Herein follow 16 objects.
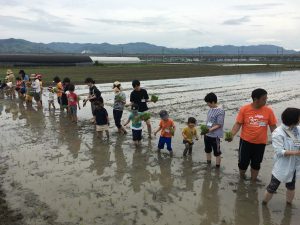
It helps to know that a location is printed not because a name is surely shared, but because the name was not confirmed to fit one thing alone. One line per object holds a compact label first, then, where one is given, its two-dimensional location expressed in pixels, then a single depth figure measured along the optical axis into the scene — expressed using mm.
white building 54507
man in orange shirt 4904
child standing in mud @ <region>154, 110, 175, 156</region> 6615
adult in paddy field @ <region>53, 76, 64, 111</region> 11120
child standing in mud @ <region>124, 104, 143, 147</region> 7175
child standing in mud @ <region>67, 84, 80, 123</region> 9449
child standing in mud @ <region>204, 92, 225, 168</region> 5658
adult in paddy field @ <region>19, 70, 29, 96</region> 13989
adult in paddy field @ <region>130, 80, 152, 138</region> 7555
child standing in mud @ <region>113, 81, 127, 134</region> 8127
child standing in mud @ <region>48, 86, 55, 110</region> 11516
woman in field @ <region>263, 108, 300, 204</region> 4069
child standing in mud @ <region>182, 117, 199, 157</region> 6468
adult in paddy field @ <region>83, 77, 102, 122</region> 8926
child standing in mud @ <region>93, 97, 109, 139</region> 7823
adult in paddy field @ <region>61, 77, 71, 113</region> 10313
